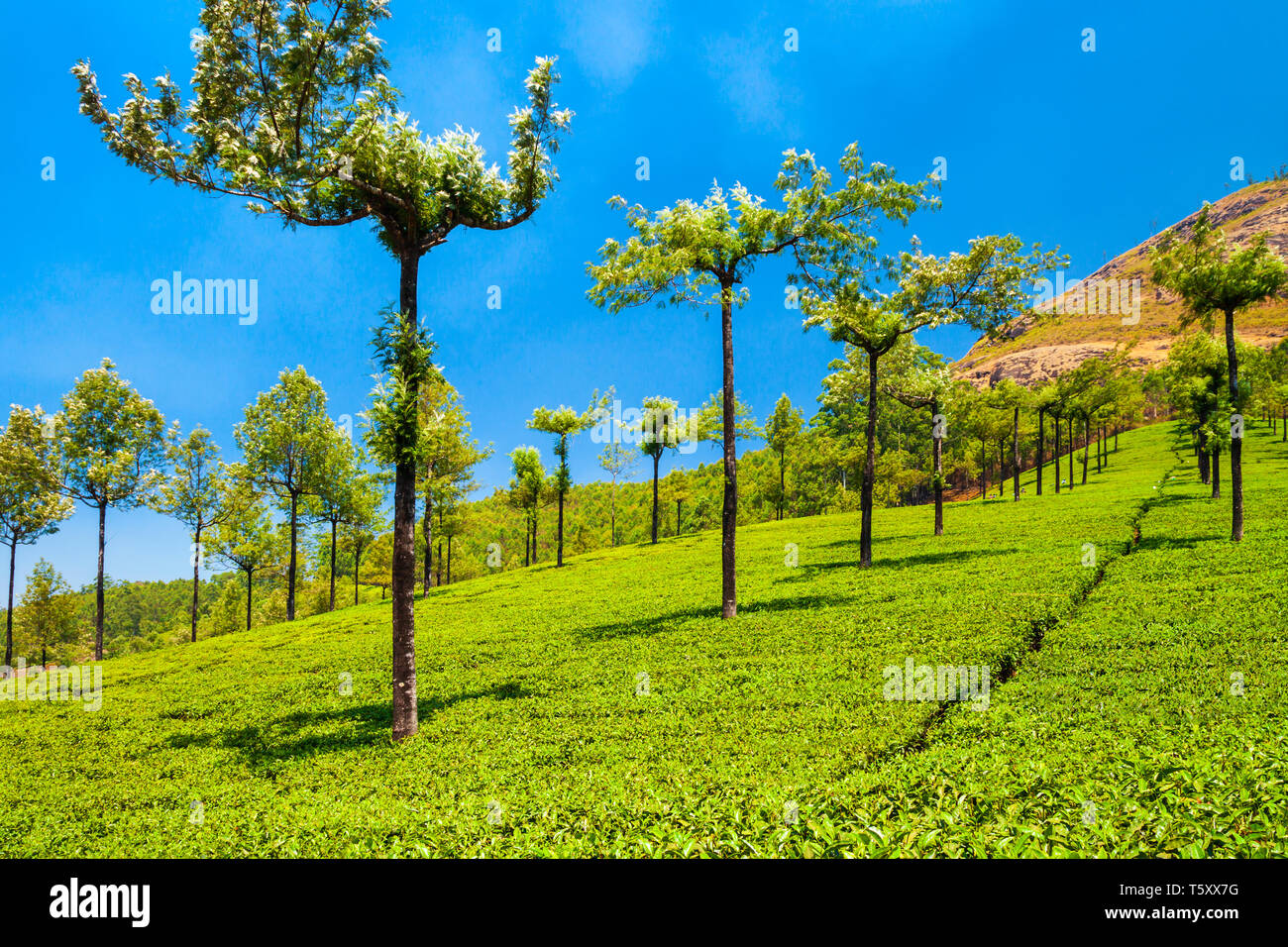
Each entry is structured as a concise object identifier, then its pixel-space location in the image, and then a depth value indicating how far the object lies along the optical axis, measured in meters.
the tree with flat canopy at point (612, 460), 54.21
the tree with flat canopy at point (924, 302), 24.45
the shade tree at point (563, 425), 45.41
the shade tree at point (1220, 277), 20.59
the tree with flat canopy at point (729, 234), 19.41
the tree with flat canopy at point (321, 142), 10.90
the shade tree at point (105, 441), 34.47
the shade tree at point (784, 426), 63.53
